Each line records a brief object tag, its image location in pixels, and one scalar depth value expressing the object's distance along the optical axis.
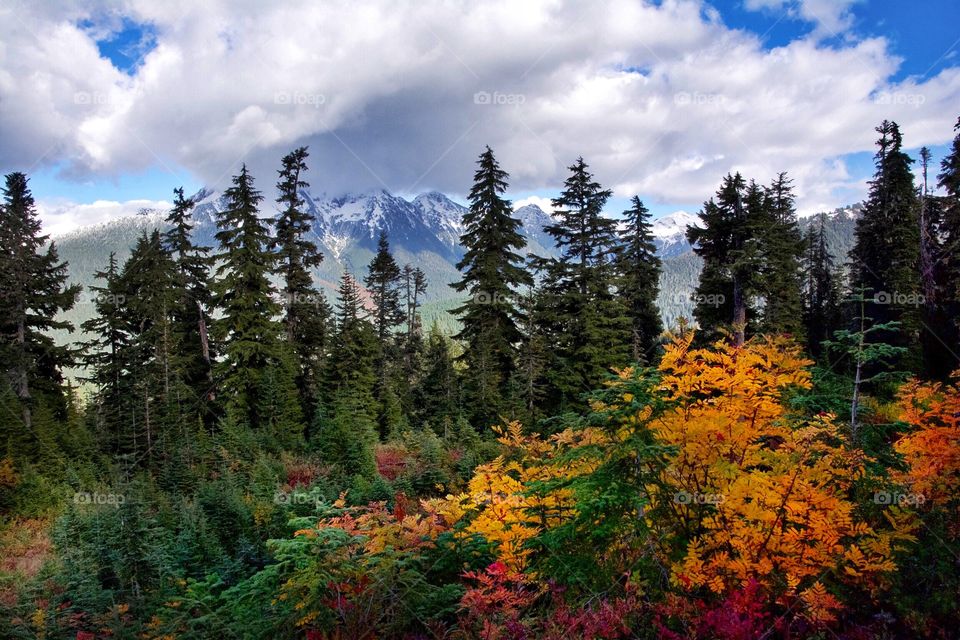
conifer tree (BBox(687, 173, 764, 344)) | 22.02
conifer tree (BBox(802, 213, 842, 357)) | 39.62
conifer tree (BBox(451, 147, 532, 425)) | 22.47
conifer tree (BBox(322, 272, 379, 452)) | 17.25
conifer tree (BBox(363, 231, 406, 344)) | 38.59
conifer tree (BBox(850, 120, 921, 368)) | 28.25
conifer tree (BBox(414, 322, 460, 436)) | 24.27
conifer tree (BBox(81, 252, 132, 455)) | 24.58
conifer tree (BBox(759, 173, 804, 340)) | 22.78
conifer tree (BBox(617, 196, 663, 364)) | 30.27
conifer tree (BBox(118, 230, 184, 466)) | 20.69
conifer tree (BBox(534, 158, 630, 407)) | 21.45
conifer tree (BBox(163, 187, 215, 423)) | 25.77
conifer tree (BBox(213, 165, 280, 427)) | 22.91
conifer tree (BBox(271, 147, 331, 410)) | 25.11
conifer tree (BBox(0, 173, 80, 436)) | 21.14
